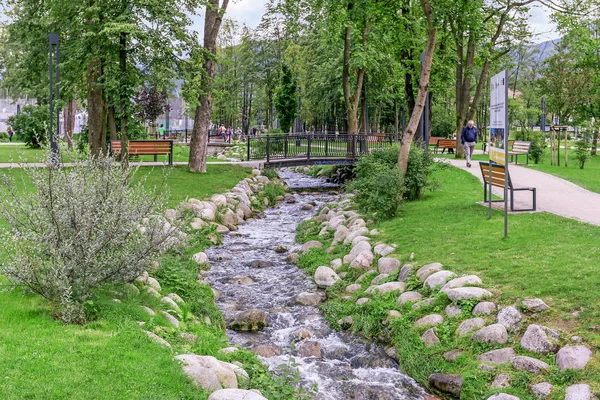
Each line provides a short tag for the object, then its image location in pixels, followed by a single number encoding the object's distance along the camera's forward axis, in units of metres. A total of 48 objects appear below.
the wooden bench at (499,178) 11.30
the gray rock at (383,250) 10.67
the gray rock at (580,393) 5.52
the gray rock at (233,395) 5.20
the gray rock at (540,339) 6.41
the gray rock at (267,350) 7.70
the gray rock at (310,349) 7.80
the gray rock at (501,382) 6.14
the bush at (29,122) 34.56
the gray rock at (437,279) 8.48
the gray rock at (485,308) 7.37
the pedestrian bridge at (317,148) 23.41
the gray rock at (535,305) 7.09
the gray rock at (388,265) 9.84
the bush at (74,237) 6.15
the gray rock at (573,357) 5.99
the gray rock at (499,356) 6.51
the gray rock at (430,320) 7.59
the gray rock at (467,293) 7.71
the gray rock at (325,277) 10.62
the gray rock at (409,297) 8.41
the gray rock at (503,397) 5.83
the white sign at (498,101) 9.87
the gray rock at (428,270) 8.97
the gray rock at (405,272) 9.34
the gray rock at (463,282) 8.09
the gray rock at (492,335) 6.82
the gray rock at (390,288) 8.96
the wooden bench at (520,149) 23.01
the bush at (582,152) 23.25
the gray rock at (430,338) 7.28
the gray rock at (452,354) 6.90
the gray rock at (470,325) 7.16
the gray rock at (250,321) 8.64
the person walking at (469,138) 20.69
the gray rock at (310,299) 9.83
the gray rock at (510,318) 6.96
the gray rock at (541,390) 5.84
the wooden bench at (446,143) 28.89
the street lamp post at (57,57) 16.27
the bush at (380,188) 12.98
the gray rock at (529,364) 6.15
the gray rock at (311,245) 13.09
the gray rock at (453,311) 7.57
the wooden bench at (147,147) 20.69
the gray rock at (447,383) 6.47
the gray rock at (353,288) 9.80
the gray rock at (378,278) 9.65
